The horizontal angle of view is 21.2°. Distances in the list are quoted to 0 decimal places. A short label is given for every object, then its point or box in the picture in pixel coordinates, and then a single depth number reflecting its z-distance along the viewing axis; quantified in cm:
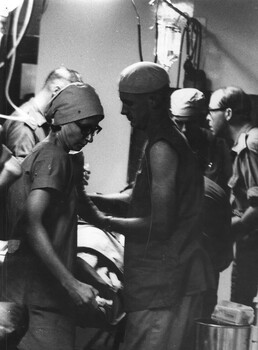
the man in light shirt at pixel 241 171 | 338
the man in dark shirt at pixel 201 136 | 334
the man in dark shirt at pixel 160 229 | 330
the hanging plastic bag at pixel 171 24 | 338
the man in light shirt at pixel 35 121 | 345
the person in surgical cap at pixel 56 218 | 338
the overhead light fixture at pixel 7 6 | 354
